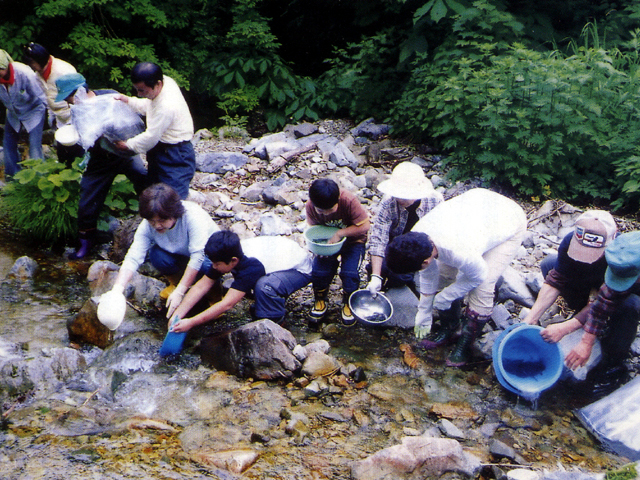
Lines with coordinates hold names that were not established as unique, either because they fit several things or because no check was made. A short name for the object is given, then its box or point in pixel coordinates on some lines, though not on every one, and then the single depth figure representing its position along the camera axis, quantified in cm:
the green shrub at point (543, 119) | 479
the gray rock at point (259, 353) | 331
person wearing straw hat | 355
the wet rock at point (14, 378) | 301
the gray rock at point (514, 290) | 397
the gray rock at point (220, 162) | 618
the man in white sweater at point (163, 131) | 374
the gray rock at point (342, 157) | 611
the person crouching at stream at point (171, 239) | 321
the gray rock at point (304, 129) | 693
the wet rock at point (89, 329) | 353
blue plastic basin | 312
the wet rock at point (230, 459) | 260
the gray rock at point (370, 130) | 677
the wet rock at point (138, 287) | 403
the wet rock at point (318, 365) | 335
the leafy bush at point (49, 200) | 471
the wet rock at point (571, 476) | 242
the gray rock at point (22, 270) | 438
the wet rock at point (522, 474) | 254
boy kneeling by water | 327
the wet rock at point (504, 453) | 275
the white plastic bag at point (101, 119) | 403
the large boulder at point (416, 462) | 256
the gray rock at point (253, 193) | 556
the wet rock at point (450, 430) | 294
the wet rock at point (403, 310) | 391
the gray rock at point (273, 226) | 487
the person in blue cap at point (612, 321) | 274
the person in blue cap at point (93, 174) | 420
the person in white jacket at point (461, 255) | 299
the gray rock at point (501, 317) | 378
